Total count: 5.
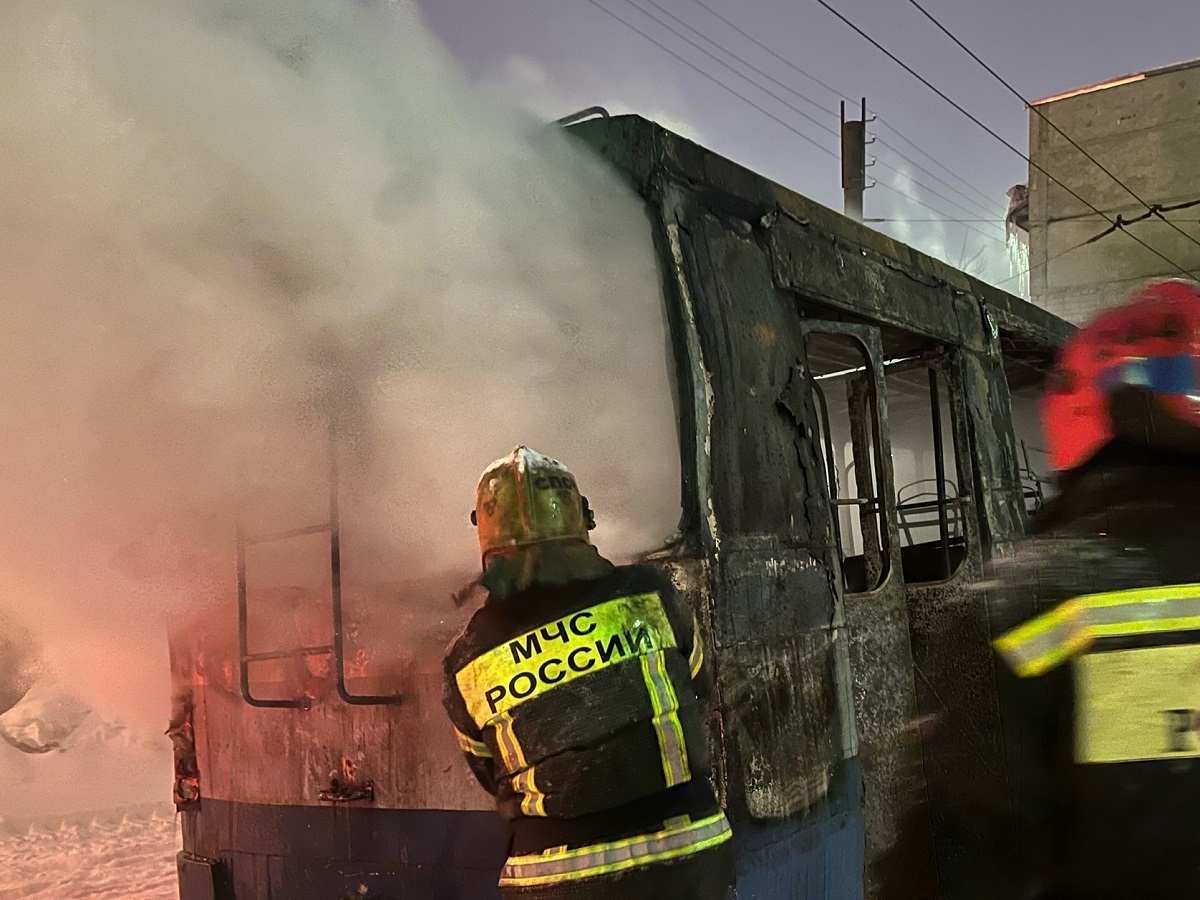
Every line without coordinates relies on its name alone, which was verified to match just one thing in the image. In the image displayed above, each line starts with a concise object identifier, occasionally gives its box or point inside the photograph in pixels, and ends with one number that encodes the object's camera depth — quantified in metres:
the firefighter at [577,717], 2.58
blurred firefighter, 1.72
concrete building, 17.22
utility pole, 21.92
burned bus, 3.18
